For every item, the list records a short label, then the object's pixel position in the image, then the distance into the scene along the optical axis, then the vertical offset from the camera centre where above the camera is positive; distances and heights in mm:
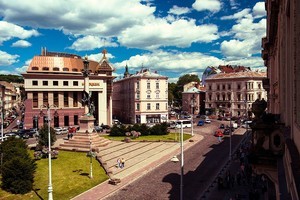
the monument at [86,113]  38250 -1311
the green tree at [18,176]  20219 -5078
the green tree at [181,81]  123875 +9882
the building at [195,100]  93831 +837
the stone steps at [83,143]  36062 -5055
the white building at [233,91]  77250 +2976
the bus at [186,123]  62328 -4583
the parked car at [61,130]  54231 -5121
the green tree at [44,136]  33344 -3738
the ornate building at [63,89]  58000 +3131
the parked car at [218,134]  46769 -5259
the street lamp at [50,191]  17020 -5157
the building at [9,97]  96938 +2880
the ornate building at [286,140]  5747 -1002
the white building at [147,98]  70250 +1183
